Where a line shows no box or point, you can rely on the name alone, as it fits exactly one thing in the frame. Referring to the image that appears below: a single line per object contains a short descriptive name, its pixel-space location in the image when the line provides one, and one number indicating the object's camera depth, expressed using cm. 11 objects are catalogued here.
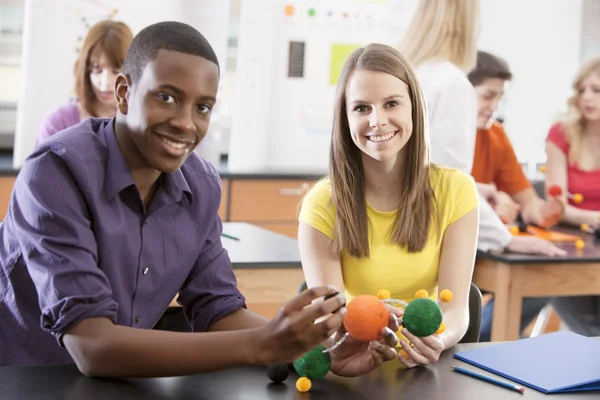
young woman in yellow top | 222
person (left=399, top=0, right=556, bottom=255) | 310
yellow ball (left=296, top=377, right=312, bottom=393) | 156
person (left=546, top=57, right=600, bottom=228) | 405
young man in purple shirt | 147
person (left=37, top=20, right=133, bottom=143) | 388
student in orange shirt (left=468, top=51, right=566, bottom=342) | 375
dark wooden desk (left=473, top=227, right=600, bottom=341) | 321
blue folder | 164
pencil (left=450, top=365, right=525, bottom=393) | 161
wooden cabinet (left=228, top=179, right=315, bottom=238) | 480
